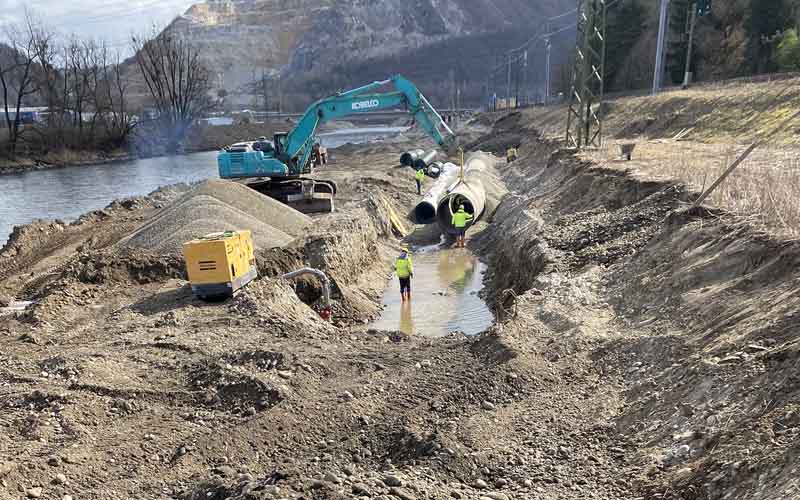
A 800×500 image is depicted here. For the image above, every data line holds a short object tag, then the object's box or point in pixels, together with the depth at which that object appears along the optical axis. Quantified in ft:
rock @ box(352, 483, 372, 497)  16.11
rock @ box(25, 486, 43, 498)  17.52
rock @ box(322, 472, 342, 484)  16.90
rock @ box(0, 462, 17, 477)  18.17
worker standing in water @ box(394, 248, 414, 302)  46.14
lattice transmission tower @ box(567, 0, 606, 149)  69.97
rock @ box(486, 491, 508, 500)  17.10
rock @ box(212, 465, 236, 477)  19.02
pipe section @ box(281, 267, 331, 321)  39.42
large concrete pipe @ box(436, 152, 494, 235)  70.80
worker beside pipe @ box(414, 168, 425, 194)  88.99
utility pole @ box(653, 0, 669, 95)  108.06
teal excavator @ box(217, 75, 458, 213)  67.36
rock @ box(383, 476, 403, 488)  16.93
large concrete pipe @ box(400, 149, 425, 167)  111.34
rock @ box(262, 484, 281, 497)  15.60
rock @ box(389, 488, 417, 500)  16.19
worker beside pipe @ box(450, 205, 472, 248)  66.28
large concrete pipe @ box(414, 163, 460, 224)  73.20
